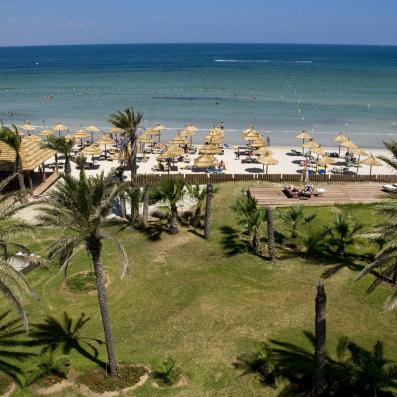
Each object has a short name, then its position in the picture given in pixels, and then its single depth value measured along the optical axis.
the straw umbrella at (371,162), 33.78
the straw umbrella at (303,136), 42.94
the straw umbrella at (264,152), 36.30
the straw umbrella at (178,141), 40.44
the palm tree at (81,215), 11.95
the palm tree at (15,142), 26.00
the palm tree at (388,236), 12.27
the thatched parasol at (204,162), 35.19
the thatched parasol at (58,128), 46.35
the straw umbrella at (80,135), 42.09
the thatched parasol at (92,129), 45.38
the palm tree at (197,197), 24.49
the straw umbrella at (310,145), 38.15
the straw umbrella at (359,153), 36.50
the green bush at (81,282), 18.77
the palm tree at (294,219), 22.67
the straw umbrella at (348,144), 38.51
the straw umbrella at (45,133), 43.19
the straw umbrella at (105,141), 39.12
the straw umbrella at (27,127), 47.88
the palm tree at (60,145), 29.39
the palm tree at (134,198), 23.84
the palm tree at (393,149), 14.86
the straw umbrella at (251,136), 41.88
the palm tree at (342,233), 20.81
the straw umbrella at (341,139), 40.59
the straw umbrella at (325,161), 34.95
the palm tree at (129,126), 26.33
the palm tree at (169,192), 22.50
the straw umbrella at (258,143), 40.50
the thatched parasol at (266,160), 34.50
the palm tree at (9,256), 12.09
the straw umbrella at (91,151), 36.60
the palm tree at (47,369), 13.23
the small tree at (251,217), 21.02
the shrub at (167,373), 13.16
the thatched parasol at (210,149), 37.81
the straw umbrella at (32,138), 35.84
